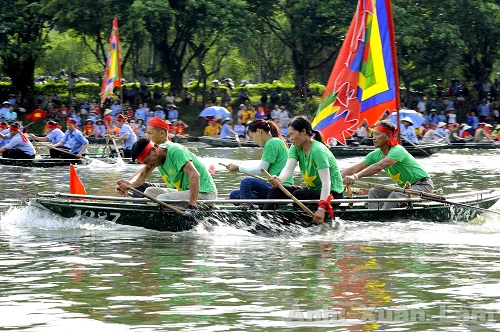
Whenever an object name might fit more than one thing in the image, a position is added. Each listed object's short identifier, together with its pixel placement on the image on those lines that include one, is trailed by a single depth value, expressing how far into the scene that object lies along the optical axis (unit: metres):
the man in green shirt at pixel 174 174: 11.60
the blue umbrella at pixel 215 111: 35.56
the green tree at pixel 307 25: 38.91
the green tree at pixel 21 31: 37.78
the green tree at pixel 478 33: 39.25
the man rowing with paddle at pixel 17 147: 23.42
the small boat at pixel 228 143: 32.88
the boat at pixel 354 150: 29.25
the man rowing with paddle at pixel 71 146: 23.75
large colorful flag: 14.94
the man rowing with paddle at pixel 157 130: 11.52
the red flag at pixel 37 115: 37.52
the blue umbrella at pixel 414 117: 31.63
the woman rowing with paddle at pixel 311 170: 11.77
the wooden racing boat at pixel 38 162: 23.36
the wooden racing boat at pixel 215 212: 12.25
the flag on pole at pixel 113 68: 30.20
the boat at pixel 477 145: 32.75
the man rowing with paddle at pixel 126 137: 25.81
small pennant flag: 12.94
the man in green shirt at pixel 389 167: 12.73
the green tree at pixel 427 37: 37.91
